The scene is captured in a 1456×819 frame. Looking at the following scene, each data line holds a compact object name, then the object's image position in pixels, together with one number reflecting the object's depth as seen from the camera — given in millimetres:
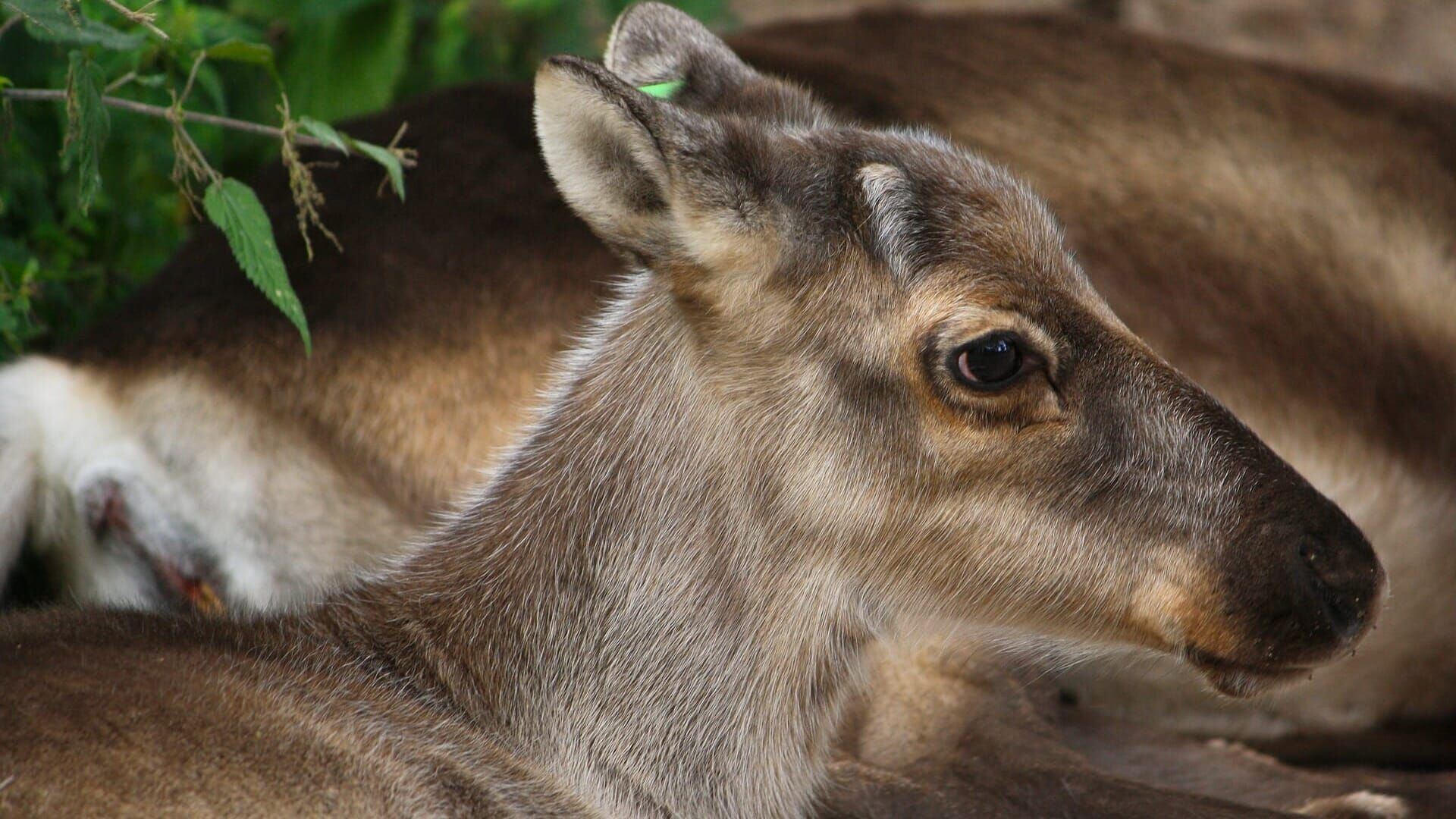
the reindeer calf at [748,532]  6133
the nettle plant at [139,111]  6953
